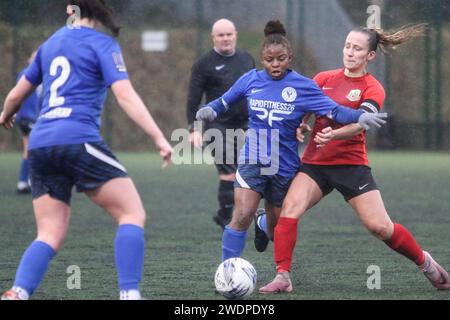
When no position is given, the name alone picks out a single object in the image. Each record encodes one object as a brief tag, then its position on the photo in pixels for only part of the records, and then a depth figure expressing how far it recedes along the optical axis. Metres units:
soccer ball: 11.98
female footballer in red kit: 12.79
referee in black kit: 19.31
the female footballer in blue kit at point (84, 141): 10.39
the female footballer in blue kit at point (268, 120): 12.74
